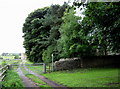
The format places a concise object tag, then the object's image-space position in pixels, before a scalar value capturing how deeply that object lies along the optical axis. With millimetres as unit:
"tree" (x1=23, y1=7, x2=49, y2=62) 16983
